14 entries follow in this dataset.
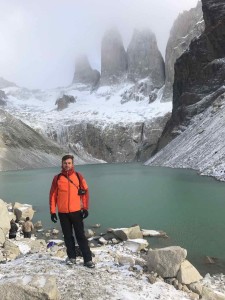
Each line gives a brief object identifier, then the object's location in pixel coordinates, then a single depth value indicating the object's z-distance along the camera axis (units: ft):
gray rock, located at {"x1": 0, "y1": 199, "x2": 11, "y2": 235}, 37.88
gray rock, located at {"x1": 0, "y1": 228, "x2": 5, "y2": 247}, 32.44
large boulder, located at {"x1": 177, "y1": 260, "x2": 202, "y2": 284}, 20.66
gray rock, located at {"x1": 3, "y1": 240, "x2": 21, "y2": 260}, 28.75
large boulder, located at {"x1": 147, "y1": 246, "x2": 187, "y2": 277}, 20.88
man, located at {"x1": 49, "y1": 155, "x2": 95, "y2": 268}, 21.03
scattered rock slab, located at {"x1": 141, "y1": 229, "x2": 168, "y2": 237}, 40.59
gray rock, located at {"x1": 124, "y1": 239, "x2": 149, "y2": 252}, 33.32
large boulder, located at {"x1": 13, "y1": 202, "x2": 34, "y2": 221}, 53.32
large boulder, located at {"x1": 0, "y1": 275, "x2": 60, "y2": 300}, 16.74
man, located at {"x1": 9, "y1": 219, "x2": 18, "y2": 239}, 39.58
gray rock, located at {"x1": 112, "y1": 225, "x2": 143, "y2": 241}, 38.57
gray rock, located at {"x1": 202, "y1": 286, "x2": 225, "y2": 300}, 19.98
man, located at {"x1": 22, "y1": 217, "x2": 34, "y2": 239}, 41.85
